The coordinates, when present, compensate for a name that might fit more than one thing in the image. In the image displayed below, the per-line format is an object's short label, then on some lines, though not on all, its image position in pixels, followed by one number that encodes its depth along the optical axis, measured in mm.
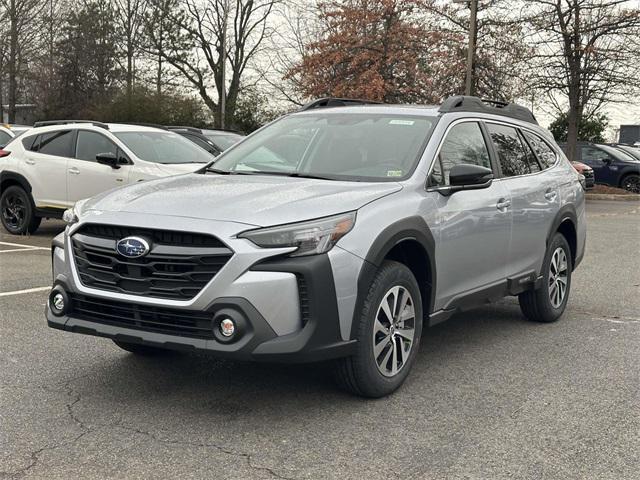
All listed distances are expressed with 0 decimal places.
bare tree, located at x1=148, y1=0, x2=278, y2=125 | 41156
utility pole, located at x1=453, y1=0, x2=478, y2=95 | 21047
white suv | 10633
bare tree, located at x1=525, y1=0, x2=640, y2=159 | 22016
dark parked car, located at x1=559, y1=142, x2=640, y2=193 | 24391
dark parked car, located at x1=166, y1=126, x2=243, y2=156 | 13570
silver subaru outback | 3809
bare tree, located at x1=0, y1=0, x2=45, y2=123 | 33438
